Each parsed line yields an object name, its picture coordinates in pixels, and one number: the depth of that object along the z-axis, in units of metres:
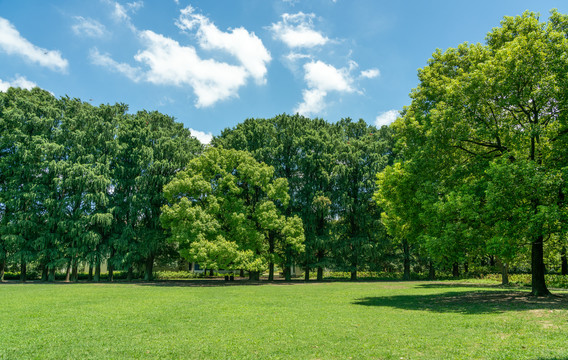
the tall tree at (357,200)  37.67
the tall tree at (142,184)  35.44
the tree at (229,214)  29.45
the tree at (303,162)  37.47
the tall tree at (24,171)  32.78
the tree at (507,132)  13.23
